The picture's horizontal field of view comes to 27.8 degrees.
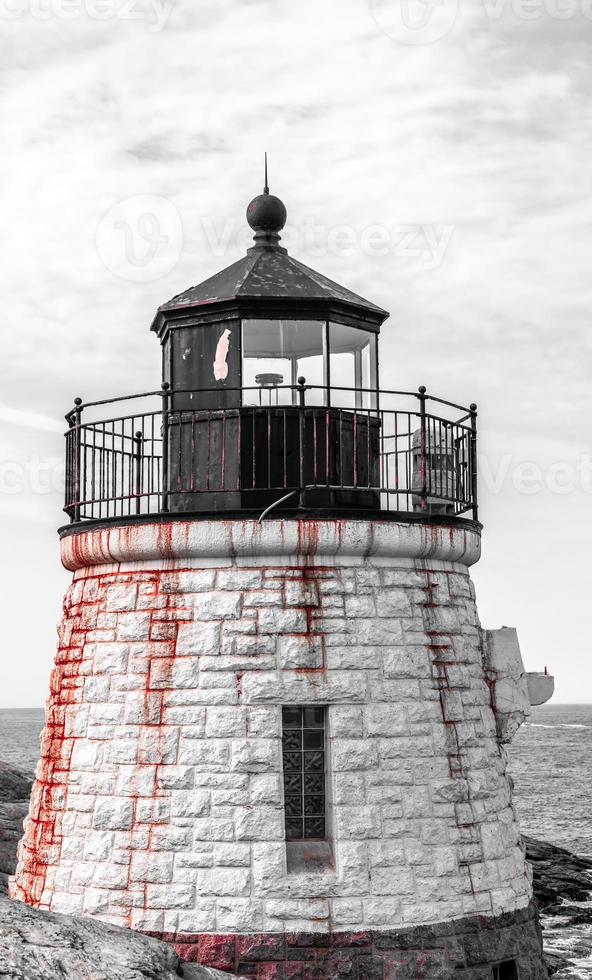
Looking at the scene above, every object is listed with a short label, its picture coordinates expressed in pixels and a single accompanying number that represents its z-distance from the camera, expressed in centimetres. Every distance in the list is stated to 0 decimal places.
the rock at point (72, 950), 709
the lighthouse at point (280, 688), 1018
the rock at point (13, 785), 2633
